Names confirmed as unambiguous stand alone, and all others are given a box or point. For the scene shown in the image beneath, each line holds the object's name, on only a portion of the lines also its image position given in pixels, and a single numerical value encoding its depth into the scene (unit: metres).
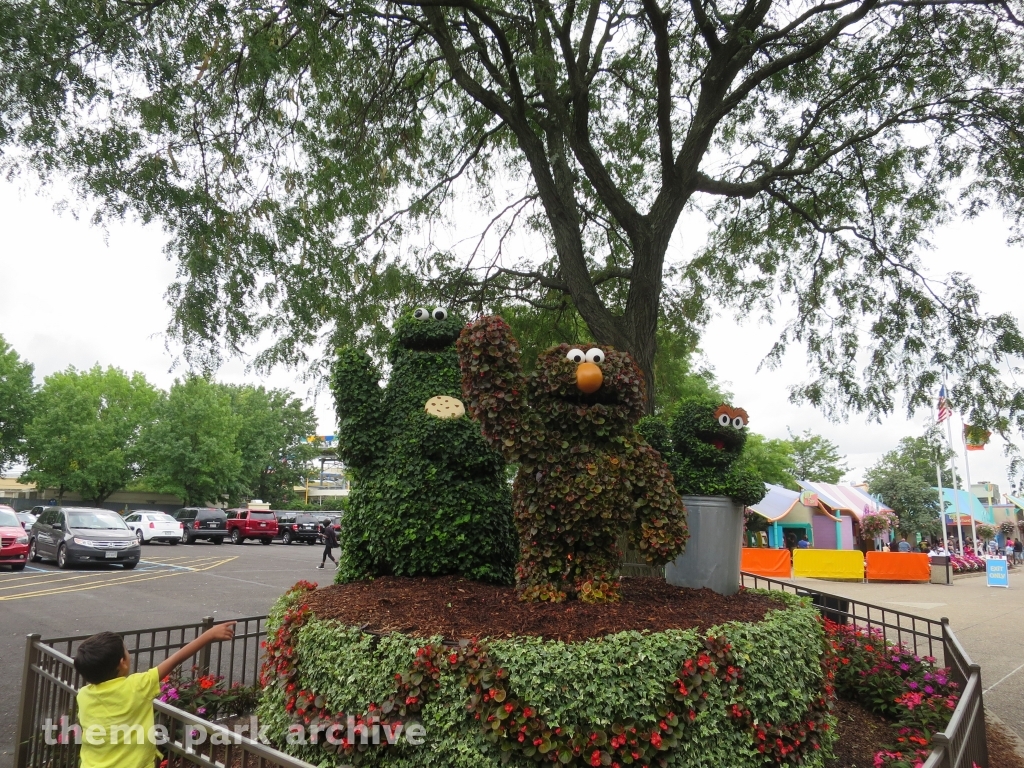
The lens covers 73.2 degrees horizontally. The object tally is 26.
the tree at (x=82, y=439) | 34.06
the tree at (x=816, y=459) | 45.34
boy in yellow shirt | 2.81
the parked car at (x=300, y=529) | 31.61
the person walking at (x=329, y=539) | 17.58
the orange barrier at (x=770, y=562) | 21.77
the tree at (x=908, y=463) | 48.56
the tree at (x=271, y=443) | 43.31
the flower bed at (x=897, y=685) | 5.24
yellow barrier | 20.33
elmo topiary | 4.84
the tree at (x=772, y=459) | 31.38
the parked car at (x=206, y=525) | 28.12
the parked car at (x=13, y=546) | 15.47
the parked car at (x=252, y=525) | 29.58
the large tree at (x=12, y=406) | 34.38
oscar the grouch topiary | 6.21
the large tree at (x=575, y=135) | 7.46
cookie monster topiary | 5.61
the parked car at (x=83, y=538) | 16.34
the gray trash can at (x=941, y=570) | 20.39
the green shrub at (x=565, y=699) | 3.56
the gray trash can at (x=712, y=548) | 6.10
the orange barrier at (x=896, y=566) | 20.30
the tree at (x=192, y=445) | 36.00
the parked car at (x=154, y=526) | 27.00
